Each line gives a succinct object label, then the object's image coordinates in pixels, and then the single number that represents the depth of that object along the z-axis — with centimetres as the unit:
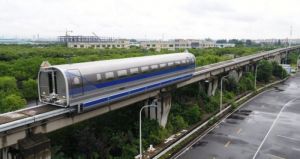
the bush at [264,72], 7212
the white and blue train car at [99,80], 2009
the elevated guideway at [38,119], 1703
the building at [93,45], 18538
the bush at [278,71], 8061
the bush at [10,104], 3361
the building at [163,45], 18525
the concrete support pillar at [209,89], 4863
